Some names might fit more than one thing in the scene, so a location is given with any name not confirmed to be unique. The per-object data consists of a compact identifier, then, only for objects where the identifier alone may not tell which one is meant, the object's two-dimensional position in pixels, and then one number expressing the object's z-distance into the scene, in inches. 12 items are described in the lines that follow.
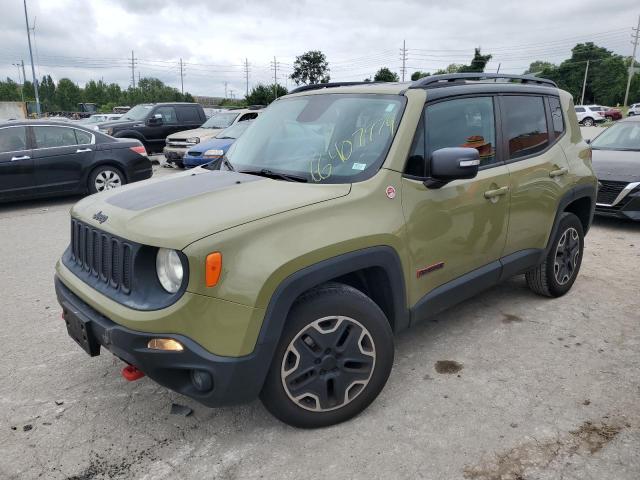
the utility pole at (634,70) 2554.1
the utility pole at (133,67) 3730.3
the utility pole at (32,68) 1420.6
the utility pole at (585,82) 3094.0
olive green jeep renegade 91.8
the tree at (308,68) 2287.2
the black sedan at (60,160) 341.4
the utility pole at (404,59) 3470.0
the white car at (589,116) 1577.3
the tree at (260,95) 1691.2
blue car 445.7
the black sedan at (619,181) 273.9
